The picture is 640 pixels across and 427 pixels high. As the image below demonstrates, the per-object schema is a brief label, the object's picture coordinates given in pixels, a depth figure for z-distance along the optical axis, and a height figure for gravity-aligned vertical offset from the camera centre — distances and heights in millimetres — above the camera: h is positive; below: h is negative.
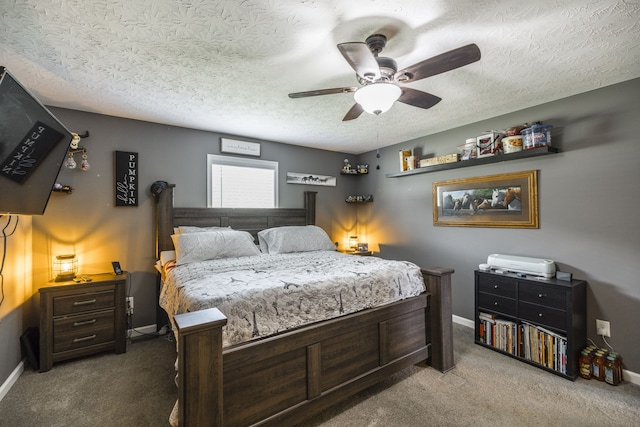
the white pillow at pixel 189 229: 3256 -133
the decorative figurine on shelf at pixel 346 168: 4770 +800
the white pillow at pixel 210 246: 2795 -290
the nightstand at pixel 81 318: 2451 -898
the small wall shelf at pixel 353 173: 4836 +725
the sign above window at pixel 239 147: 3744 +942
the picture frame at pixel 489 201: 2926 +152
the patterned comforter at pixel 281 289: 1636 -481
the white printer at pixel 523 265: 2633 -492
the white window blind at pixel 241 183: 3715 +472
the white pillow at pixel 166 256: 2951 -406
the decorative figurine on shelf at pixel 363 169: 4844 +790
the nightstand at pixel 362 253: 4324 -562
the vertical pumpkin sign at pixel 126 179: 3109 +437
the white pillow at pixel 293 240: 3461 -295
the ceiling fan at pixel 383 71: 1528 +862
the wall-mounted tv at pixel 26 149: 1426 +422
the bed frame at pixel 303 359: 1324 -893
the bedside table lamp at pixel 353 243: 4646 -459
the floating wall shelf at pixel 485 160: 2684 +587
